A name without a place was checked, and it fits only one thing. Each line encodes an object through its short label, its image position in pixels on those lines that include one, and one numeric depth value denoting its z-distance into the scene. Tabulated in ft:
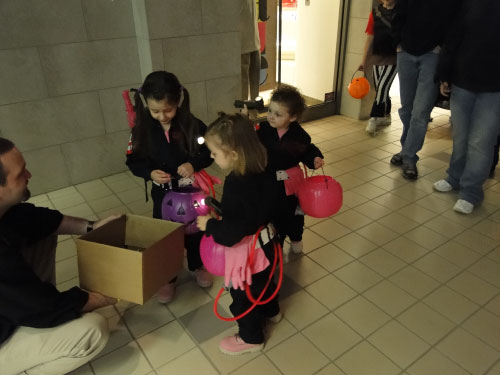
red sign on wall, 19.36
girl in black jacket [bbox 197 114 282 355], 5.16
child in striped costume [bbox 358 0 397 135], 12.09
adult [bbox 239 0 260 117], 13.33
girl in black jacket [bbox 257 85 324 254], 7.17
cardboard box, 5.60
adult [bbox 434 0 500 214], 8.70
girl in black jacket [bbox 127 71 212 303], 7.00
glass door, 16.06
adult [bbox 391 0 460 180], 9.91
